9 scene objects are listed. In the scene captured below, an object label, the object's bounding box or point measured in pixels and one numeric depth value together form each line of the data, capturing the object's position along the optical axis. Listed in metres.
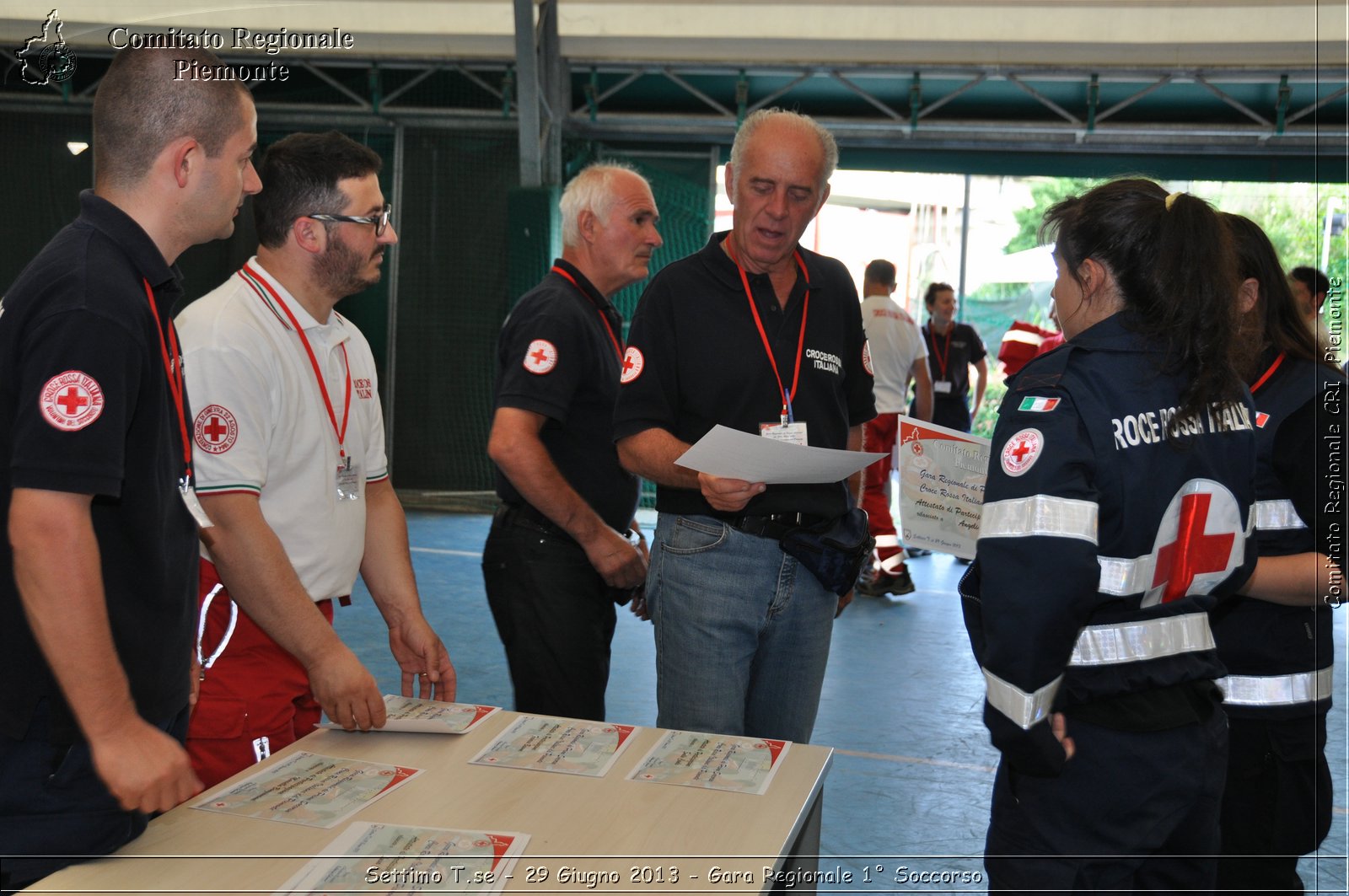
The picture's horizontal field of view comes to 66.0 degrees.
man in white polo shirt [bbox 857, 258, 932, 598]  6.00
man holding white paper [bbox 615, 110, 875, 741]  1.97
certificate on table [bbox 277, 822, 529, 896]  1.13
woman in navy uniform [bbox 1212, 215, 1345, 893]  1.86
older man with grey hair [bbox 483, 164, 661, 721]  2.29
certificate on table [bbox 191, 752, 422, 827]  1.29
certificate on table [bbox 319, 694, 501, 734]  1.61
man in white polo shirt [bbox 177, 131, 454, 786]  1.62
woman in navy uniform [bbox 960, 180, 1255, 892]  1.41
